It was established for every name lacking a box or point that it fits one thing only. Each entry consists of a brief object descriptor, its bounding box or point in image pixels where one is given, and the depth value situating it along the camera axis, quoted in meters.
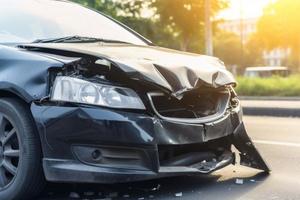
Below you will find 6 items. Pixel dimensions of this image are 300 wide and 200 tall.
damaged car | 3.68
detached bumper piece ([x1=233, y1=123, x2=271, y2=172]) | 4.39
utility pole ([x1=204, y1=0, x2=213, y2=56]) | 21.85
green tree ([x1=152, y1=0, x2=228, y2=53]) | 26.99
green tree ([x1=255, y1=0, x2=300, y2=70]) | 52.93
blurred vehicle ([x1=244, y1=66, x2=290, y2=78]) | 47.05
